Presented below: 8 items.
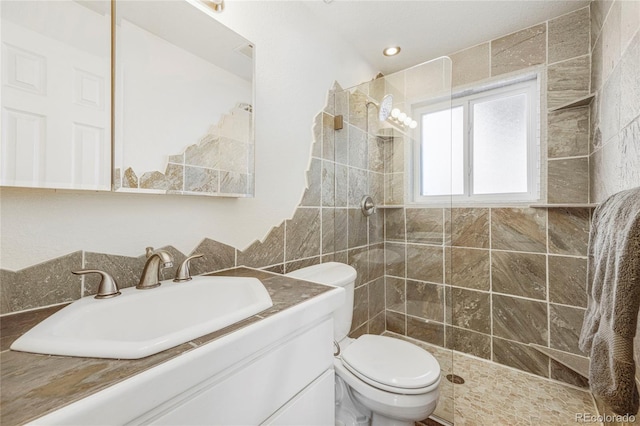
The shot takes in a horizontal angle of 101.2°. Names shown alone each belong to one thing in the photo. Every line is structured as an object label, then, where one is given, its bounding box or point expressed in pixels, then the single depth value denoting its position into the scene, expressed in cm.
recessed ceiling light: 195
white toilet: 104
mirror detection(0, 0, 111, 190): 62
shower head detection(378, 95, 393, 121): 168
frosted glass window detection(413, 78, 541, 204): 162
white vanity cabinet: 38
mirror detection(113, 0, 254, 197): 82
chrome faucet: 81
